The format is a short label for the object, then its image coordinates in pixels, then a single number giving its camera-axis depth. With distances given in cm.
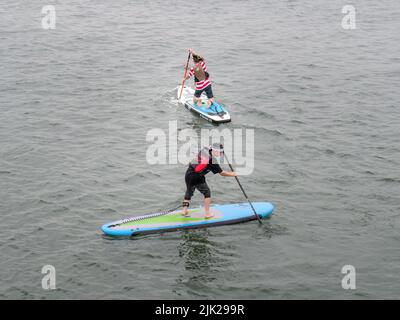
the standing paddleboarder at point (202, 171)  1458
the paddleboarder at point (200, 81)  2197
